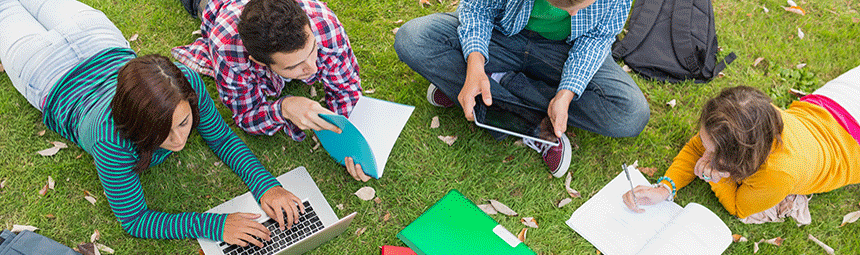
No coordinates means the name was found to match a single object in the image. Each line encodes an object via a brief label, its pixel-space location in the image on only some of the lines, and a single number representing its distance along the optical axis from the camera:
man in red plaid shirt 2.97
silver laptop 3.44
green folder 3.63
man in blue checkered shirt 3.82
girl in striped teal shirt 2.80
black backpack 4.68
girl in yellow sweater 3.18
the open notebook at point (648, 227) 3.73
